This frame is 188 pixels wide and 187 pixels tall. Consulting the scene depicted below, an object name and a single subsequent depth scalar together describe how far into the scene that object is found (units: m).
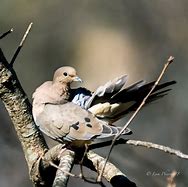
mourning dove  4.80
